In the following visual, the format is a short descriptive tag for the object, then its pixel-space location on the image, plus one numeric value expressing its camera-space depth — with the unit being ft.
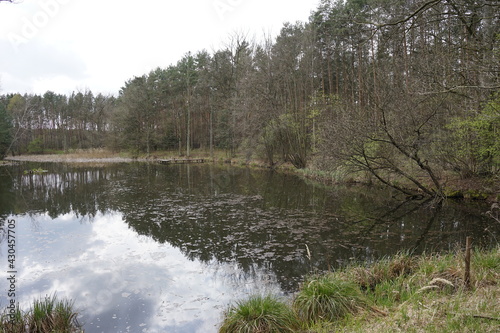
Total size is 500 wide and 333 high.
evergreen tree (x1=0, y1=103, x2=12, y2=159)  128.47
